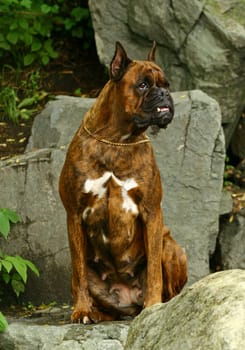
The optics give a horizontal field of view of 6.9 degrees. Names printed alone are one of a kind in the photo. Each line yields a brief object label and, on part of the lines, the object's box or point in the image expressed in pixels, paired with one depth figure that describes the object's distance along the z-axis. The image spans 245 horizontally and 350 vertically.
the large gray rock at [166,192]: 17.10
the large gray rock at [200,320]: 7.04
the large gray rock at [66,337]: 12.57
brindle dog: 12.77
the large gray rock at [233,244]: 18.72
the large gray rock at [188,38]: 18.97
